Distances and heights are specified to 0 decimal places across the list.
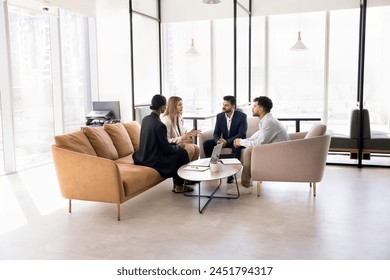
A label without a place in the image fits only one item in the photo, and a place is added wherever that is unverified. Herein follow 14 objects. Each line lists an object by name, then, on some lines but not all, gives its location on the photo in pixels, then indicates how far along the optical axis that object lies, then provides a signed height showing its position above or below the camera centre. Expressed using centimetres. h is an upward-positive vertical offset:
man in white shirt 500 -51
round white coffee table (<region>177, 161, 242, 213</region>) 426 -89
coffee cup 451 -84
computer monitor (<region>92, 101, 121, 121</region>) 727 -24
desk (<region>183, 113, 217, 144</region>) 748 -45
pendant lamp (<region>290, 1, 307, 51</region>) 785 +91
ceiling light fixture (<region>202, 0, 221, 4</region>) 620 +143
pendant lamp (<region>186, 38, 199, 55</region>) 845 +89
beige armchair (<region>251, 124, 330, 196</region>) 471 -81
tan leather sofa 401 -83
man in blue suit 571 -48
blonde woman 548 -42
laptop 459 -85
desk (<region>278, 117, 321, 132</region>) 701 -48
